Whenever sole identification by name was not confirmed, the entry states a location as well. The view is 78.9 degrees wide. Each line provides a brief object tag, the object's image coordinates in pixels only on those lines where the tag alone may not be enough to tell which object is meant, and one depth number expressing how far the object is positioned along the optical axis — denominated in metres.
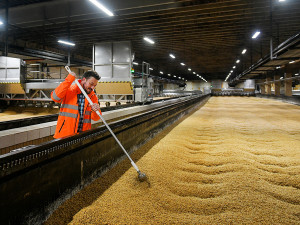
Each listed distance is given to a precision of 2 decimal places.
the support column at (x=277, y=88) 20.36
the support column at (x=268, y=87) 24.82
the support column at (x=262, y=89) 29.39
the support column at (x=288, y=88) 18.06
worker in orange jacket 2.29
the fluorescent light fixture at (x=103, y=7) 5.94
